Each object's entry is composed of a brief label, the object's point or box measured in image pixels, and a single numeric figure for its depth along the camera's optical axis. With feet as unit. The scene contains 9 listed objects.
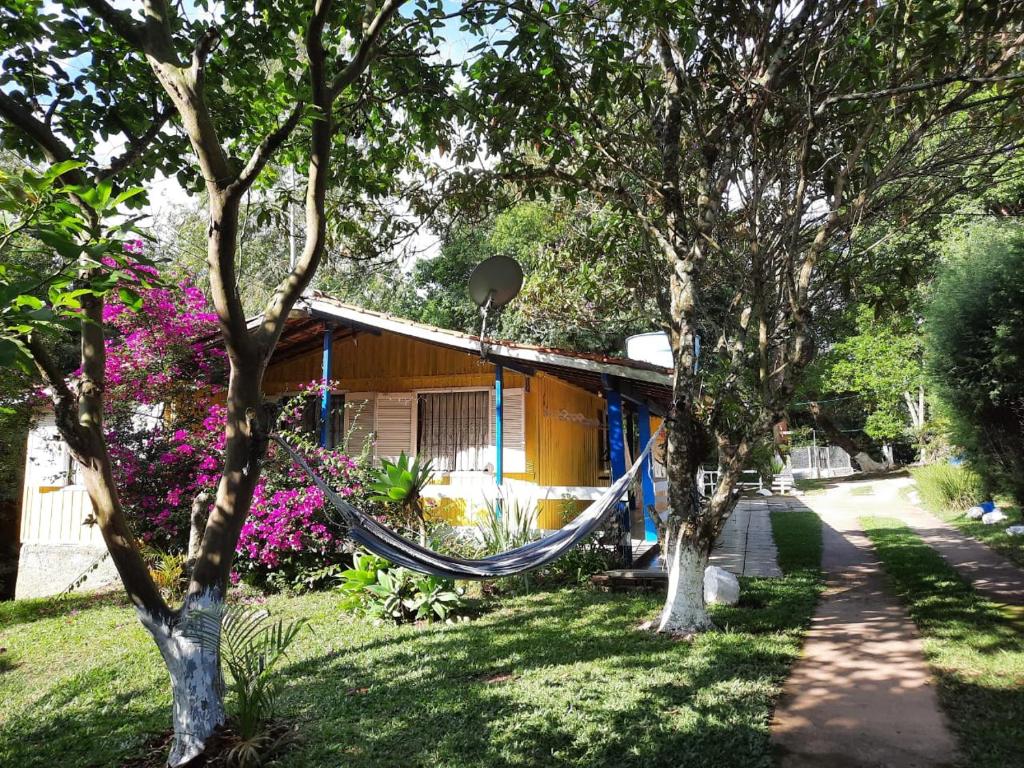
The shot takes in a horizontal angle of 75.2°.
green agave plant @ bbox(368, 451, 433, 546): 20.30
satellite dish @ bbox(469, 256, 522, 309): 23.13
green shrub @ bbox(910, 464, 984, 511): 38.37
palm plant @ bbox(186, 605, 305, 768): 10.44
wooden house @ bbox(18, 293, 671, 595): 25.99
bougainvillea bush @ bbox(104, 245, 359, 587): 23.50
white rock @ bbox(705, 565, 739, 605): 19.42
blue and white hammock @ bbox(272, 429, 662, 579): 13.55
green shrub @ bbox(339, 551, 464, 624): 19.53
